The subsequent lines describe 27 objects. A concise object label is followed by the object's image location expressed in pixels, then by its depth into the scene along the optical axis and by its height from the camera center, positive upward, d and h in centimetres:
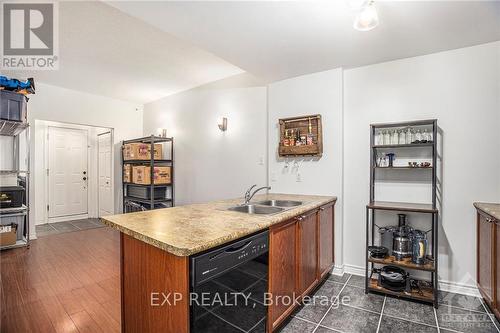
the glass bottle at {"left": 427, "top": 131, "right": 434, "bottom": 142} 243 +29
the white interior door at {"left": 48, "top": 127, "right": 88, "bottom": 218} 529 -15
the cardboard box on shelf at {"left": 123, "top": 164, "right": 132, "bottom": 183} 479 -16
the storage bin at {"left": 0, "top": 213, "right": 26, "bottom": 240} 357 -83
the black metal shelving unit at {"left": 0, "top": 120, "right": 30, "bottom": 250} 364 -14
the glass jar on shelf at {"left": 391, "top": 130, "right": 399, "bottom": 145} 251 +28
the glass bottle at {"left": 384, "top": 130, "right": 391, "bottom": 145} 255 +27
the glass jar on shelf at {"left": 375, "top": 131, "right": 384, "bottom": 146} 260 +30
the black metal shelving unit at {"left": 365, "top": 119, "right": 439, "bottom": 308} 216 -40
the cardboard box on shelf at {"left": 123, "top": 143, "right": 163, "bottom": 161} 447 +26
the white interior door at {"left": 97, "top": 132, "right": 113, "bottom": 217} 539 -22
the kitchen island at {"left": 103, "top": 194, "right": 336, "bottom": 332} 110 -49
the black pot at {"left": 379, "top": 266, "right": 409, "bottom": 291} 231 -109
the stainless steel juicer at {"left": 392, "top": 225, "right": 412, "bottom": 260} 235 -78
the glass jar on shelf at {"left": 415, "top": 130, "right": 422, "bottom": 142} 247 +30
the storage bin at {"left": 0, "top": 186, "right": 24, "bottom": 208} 347 -45
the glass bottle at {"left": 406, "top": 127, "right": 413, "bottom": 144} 248 +29
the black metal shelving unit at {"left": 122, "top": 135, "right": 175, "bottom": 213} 436 -38
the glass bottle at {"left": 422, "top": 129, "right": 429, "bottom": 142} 245 +29
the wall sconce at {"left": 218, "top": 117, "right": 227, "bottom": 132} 377 +64
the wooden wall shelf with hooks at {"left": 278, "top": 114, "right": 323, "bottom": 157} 291 +39
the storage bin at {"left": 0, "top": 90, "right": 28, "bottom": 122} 288 +72
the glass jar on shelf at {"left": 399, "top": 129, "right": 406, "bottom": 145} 249 +28
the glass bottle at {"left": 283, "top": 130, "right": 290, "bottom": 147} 310 +31
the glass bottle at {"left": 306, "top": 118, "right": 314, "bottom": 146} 295 +34
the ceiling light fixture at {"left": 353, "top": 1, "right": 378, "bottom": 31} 155 +96
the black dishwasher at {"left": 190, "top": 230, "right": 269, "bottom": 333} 108 -61
